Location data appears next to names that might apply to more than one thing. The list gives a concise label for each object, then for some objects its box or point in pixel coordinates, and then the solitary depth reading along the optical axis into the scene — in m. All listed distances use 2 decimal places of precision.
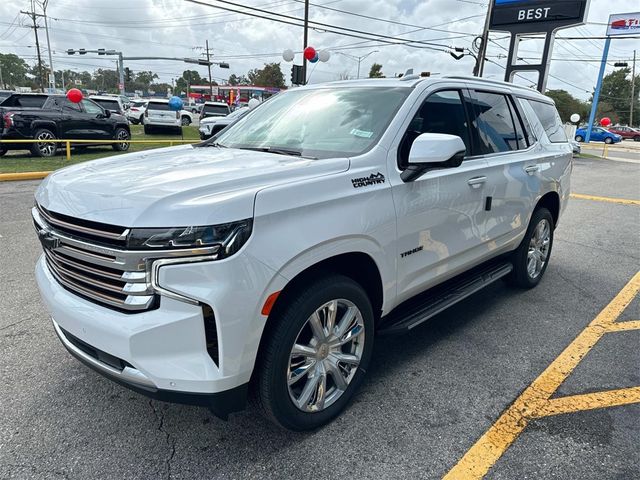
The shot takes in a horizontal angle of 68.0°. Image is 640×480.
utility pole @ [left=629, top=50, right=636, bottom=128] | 78.15
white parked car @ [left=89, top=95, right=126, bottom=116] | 19.22
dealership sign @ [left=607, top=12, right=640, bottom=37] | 35.69
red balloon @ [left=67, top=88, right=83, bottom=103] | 13.74
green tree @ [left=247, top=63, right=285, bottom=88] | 84.25
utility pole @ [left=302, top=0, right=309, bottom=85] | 22.44
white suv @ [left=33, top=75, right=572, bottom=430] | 1.97
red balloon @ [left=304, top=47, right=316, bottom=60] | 19.42
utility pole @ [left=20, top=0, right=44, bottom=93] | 52.84
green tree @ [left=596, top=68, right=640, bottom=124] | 91.75
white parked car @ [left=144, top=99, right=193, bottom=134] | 20.78
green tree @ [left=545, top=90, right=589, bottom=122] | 76.94
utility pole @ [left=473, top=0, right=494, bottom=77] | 24.52
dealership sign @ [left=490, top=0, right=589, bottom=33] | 17.62
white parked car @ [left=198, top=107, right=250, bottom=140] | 17.30
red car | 57.38
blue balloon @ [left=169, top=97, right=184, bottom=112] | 17.83
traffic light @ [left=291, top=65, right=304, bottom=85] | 17.59
